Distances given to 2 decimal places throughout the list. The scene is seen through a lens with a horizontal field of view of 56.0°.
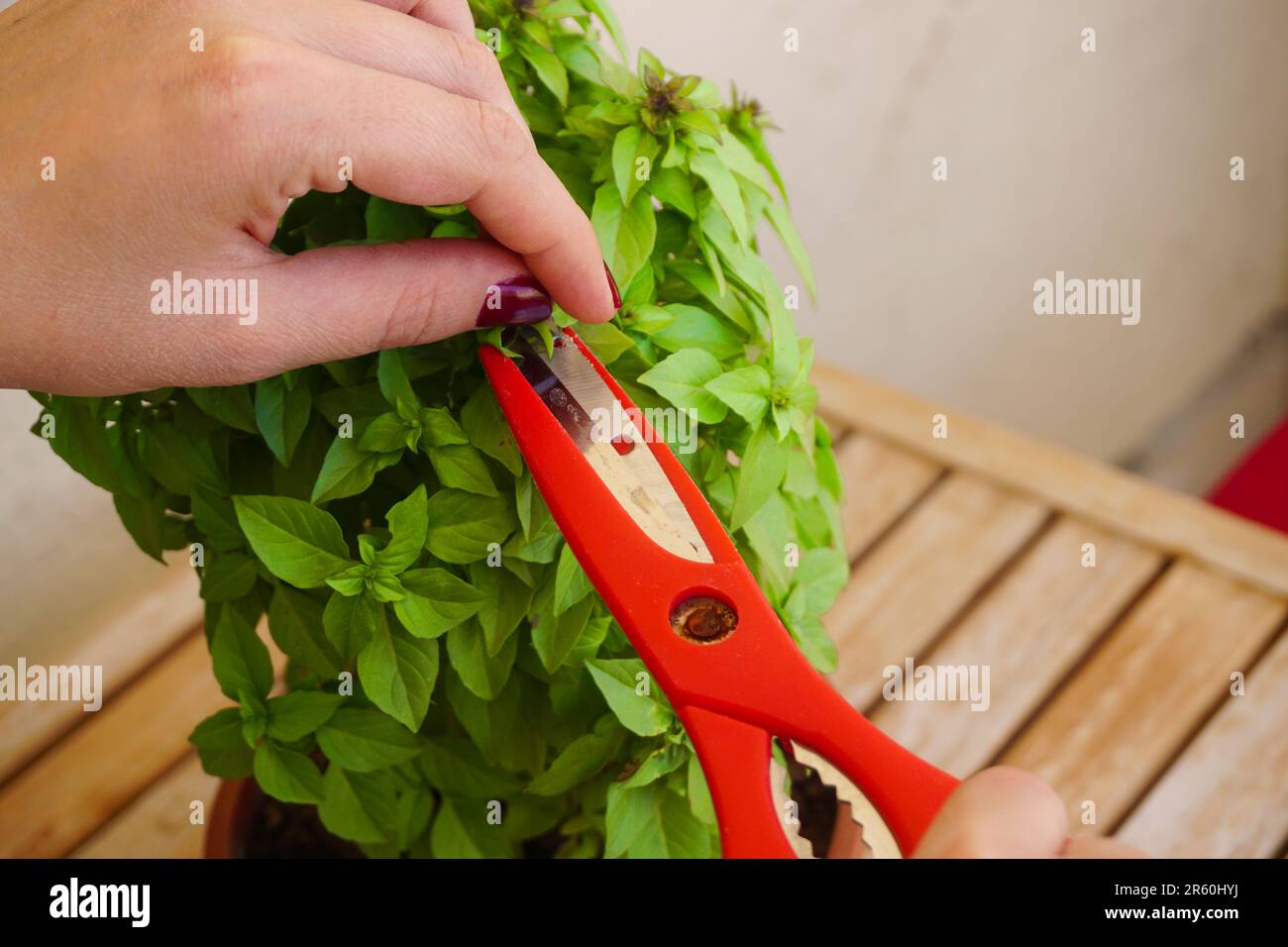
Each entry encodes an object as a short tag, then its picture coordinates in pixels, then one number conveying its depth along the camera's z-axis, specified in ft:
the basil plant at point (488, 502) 1.69
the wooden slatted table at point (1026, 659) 2.65
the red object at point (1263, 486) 4.99
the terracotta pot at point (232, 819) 2.39
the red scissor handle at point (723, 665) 1.38
